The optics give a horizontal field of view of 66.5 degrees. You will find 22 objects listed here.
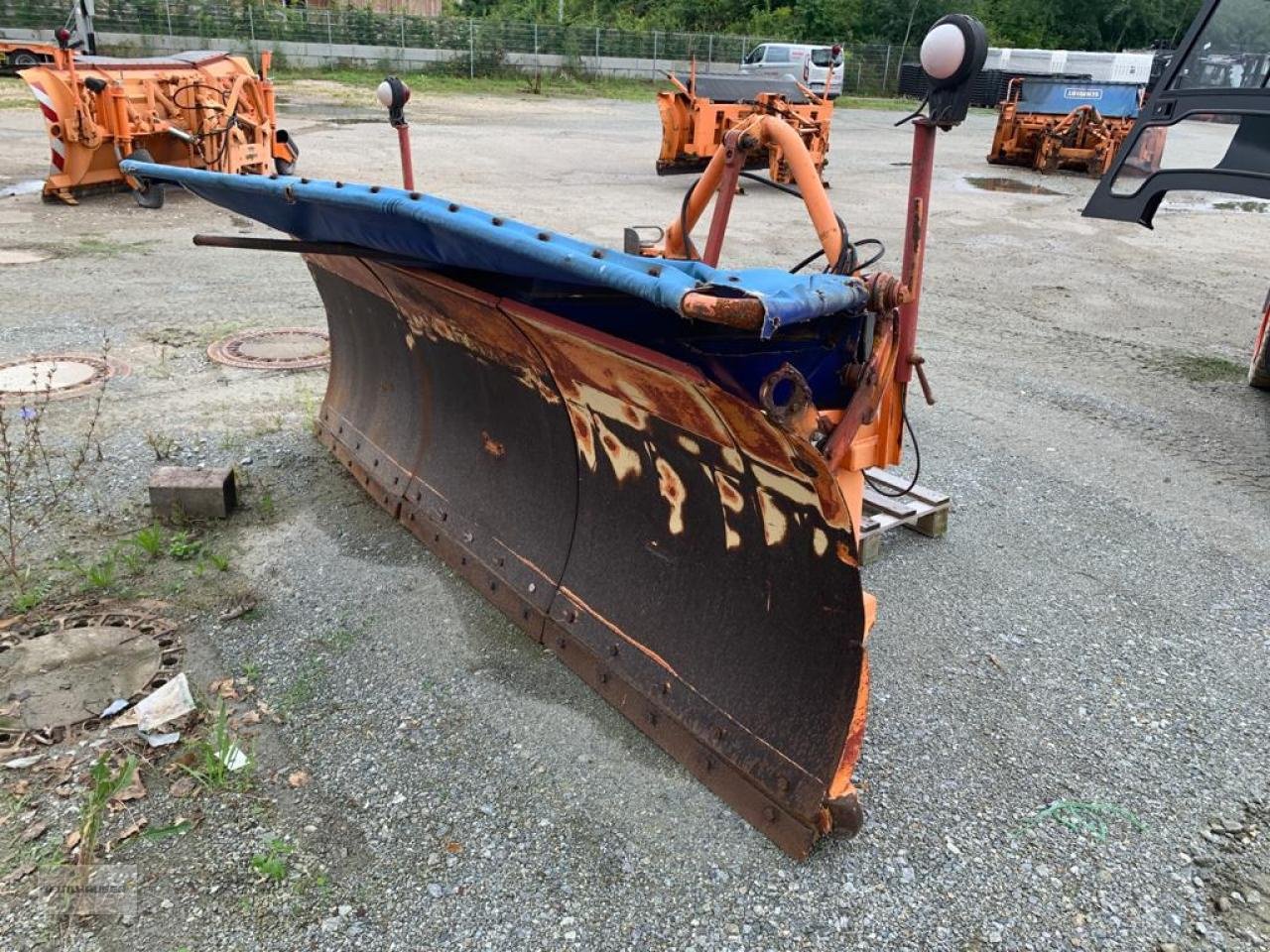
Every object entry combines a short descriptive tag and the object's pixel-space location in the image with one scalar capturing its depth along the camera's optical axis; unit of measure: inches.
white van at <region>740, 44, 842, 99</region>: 1008.2
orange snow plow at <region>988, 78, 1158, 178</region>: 657.6
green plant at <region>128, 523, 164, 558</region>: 142.2
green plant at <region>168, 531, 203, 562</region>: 142.6
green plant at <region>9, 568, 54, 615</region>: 127.0
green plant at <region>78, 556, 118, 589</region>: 133.6
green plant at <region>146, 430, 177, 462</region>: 172.6
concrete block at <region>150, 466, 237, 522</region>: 150.6
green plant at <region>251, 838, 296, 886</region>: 89.1
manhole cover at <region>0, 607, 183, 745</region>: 108.9
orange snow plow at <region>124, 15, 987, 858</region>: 82.6
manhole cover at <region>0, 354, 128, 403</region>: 196.4
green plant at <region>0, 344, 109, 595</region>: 140.3
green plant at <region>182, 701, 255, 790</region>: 99.7
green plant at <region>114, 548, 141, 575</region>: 138.3
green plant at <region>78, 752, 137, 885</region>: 90.4
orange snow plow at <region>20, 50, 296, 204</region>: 357.7
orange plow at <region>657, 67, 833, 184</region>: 482.9
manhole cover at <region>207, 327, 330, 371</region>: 220.7
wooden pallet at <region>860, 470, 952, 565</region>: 151.2
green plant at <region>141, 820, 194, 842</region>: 92.8
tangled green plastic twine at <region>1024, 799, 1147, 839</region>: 98.1
